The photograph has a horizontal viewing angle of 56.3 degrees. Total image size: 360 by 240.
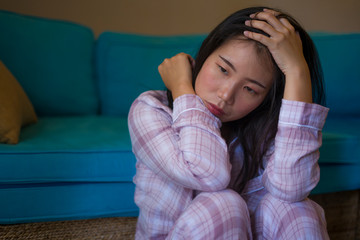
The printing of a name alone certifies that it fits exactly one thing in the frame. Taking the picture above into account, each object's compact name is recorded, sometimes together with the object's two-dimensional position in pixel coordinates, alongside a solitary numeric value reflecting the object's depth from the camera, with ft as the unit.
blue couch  3.46
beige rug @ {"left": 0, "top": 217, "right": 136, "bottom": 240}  3.51
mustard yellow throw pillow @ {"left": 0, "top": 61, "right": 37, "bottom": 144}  3.43
